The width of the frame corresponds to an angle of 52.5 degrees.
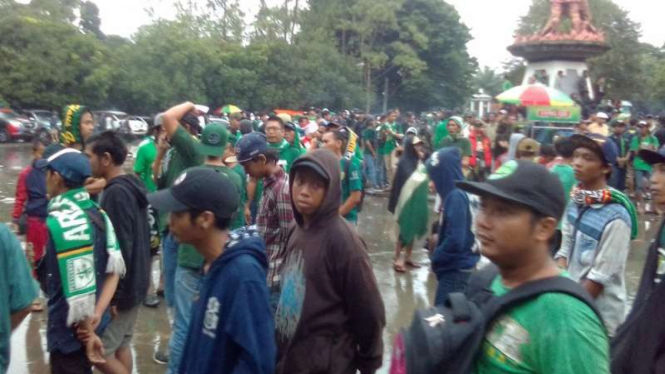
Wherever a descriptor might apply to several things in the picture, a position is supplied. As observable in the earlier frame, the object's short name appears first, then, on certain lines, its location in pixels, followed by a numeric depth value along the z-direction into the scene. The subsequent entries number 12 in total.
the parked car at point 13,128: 27.52
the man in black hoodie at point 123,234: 4.16
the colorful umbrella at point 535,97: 17.23
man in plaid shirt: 4.46
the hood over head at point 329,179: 3.36
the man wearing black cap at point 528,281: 1.79
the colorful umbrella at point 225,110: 23.99
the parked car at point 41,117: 29.02
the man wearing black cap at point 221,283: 2.52
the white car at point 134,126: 30.00
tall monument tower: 30.62
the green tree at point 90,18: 71.38
